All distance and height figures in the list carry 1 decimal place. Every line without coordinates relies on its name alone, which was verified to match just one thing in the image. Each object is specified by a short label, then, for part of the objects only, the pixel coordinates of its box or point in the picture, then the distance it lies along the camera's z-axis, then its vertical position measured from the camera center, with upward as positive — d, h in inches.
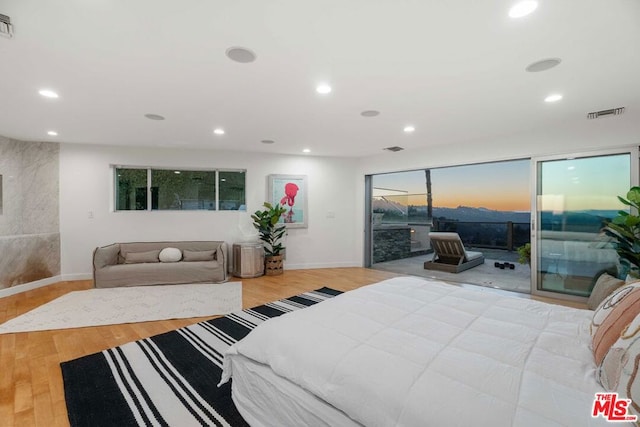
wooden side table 202.1 -33.0
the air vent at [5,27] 66.9 +47.4
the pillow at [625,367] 32.9 -20.6
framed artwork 227.5 +15.8
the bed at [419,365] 36.8 -24.7
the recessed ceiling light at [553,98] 111.4 +48.0
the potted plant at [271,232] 211.2 -13.5
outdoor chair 225.0 -35.8
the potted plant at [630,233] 120.0 -8.8
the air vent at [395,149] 201.1 +49.2
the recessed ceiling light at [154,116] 135.9 +49.7
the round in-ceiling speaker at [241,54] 80.0 +48.2
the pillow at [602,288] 118.6 -33.8
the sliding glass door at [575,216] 142.2 -1.4
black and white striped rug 64.3 -46.6
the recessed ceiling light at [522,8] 61.2 +46.8
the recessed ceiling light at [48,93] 106.9 +48.7
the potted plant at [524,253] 196.4 -28.1
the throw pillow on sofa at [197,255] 196.7 -28.8
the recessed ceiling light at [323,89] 102.3 +48.2
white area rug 119.5 -45.5
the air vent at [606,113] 124.5 +46.9
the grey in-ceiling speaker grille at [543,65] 84.8 +47.3
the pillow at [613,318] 45.6 -18.9
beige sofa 172.1 -32.1
